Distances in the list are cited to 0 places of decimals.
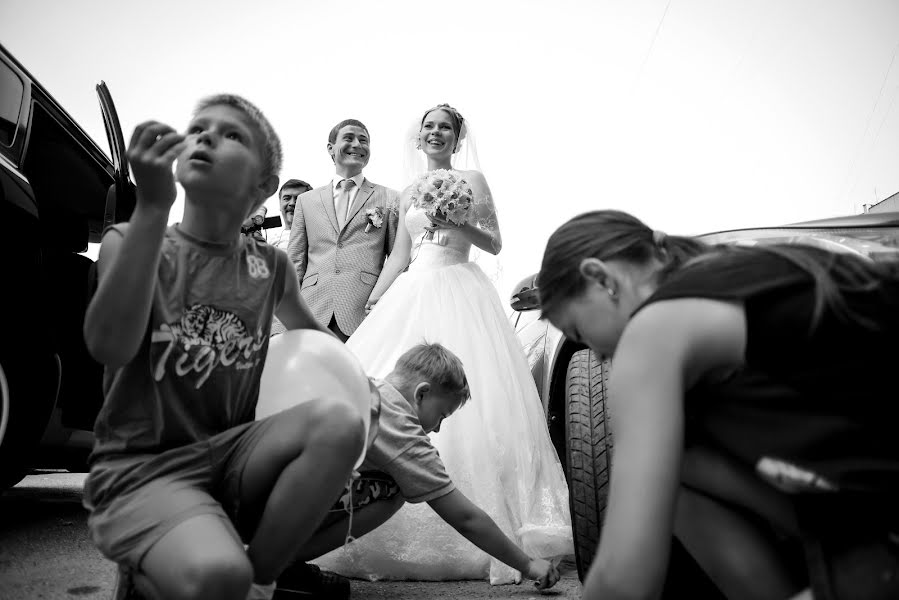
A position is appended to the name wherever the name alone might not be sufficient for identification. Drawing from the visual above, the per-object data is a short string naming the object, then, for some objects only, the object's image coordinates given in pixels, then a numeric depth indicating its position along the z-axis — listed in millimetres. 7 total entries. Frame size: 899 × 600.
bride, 2732
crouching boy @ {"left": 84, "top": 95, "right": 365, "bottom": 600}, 1311
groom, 4113
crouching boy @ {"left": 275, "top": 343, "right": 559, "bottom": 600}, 2246
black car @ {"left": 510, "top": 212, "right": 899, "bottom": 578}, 1945
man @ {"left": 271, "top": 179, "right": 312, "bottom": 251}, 5793
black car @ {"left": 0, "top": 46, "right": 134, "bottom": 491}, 2510
